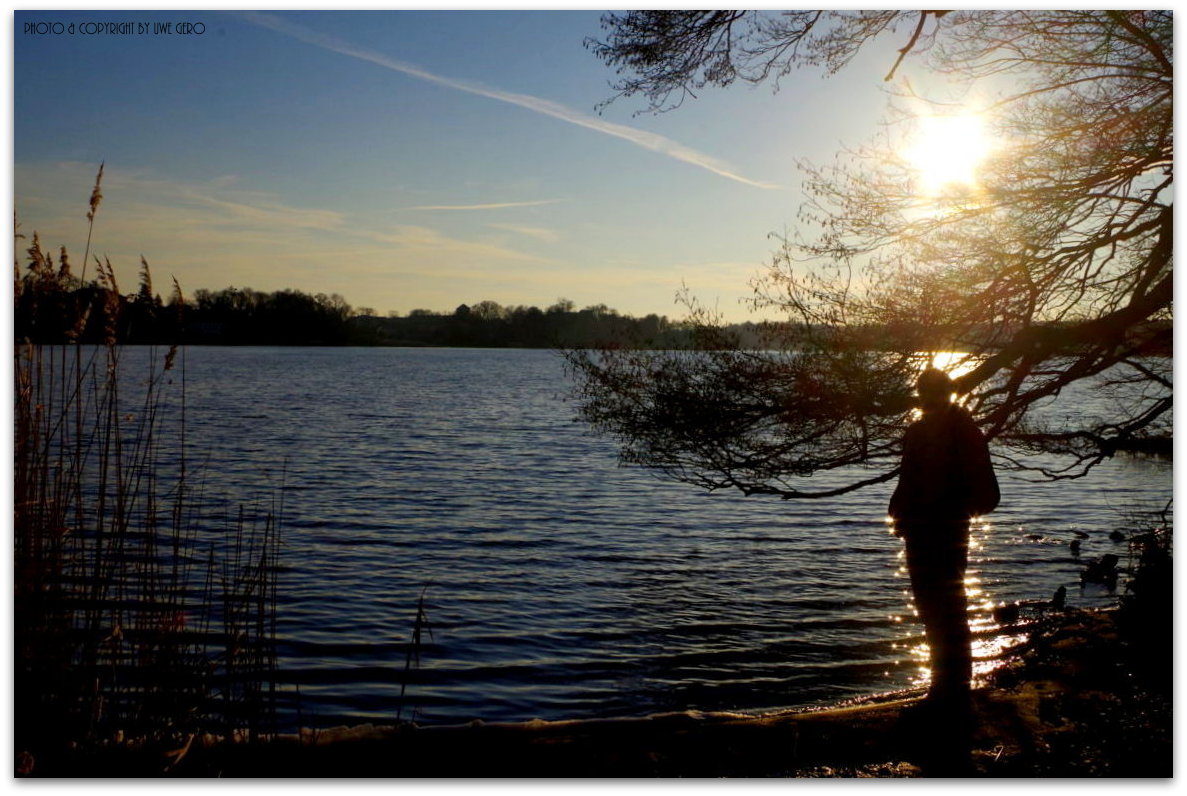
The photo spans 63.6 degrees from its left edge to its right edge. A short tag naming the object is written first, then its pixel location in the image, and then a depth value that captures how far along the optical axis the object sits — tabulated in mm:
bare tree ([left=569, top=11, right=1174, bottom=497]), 7035
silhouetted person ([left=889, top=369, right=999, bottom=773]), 4918
